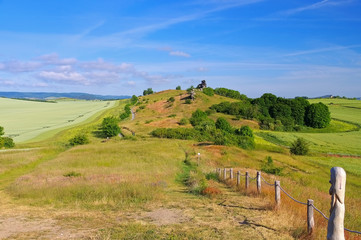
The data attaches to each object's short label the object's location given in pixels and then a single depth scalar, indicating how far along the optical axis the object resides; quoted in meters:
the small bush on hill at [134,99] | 162.85
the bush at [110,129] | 71.69
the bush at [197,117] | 86.57
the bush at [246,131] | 74.00
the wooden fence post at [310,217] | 10.16
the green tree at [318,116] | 98.81
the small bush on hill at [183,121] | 85.69
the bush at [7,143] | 56.26
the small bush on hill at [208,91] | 131.12
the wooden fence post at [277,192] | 13.52
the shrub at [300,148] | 56.19
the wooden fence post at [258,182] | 16.73
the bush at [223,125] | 80.81
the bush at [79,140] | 58.45
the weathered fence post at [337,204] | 7.32
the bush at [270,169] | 30.08
